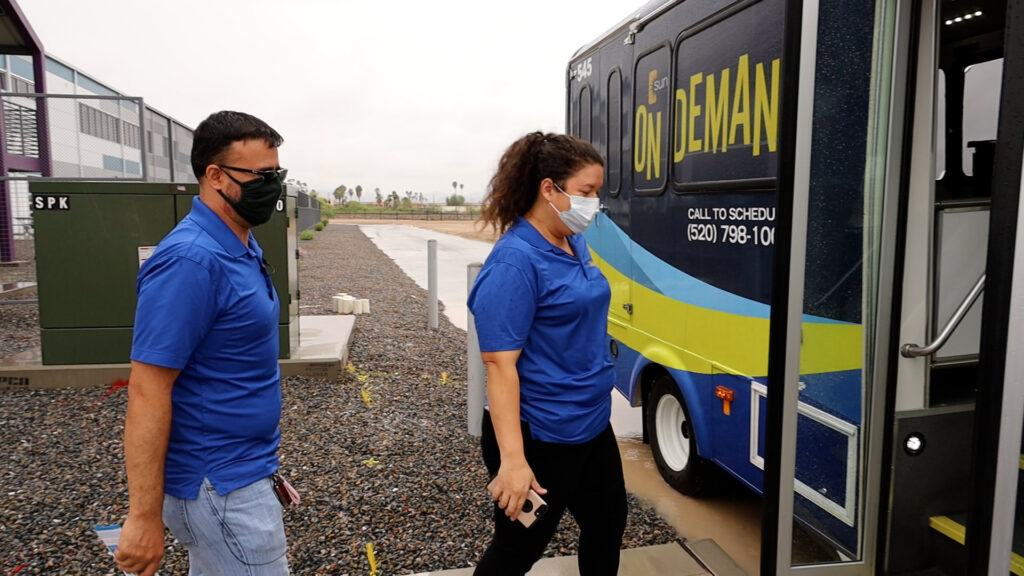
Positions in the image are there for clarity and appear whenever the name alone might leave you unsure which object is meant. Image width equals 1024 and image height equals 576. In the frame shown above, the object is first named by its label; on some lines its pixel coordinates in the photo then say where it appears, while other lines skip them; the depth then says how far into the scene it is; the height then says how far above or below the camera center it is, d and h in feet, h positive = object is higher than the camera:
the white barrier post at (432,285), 32.53 -3.16
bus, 6.84 -0.50
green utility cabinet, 20.39 -1.05
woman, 7.17 -1.46
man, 5.70 -1.43
